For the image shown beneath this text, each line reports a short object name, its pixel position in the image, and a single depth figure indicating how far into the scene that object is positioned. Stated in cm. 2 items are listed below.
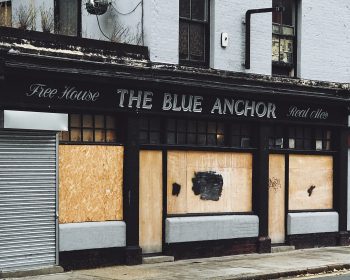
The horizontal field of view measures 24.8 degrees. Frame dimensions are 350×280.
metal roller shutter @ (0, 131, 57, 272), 1488
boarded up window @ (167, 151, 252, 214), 1802
